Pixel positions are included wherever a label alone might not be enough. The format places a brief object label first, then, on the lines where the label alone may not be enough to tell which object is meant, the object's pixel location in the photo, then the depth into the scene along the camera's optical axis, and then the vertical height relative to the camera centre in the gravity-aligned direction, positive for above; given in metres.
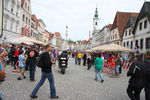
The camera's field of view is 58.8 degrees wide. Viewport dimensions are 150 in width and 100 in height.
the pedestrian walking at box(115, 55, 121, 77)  10.23 -0.83
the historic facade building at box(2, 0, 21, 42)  23.44 +6.35
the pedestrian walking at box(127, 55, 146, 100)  3.89 -0.73
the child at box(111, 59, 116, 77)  10.78 -1.03
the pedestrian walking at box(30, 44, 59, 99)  4.80 -0.73
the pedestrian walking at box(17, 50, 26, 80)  7.58 -0.63
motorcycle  10.42 -0.95
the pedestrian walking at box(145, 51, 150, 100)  3.87 -0.83
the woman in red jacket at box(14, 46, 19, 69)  10.61 -0.38
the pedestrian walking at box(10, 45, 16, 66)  11.77 -0.02
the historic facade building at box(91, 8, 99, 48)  92.31 +20.94
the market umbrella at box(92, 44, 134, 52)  15.02 +0.49
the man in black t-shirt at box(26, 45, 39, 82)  7.15 -0.39
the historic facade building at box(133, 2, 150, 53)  22.27 +4.31
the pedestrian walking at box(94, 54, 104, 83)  8.22 -0.73
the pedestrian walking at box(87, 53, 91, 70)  14.14 -0.94
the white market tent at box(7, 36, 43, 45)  13.38 +1.20
